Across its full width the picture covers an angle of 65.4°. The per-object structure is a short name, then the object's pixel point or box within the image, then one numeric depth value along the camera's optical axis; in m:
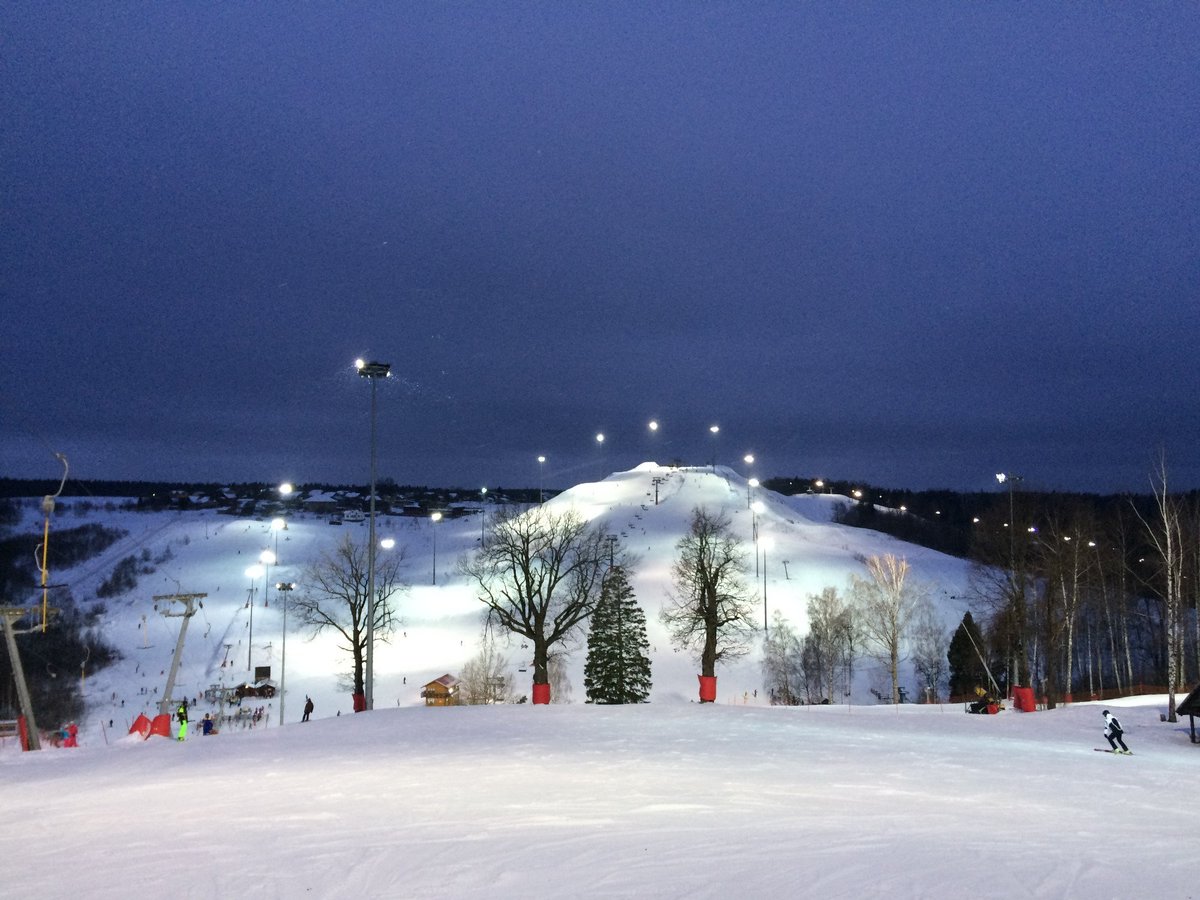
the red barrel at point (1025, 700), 35.91
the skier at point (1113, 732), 22.67
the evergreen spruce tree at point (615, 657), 56.50
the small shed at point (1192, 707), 25.88
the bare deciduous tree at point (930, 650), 72.94
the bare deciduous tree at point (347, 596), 53.69
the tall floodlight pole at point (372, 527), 29.86
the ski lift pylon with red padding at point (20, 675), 24.33
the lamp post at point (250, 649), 74.88
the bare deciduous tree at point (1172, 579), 31.97
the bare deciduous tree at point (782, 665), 65.94
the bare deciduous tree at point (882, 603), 65.06
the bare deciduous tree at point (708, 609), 40.75
